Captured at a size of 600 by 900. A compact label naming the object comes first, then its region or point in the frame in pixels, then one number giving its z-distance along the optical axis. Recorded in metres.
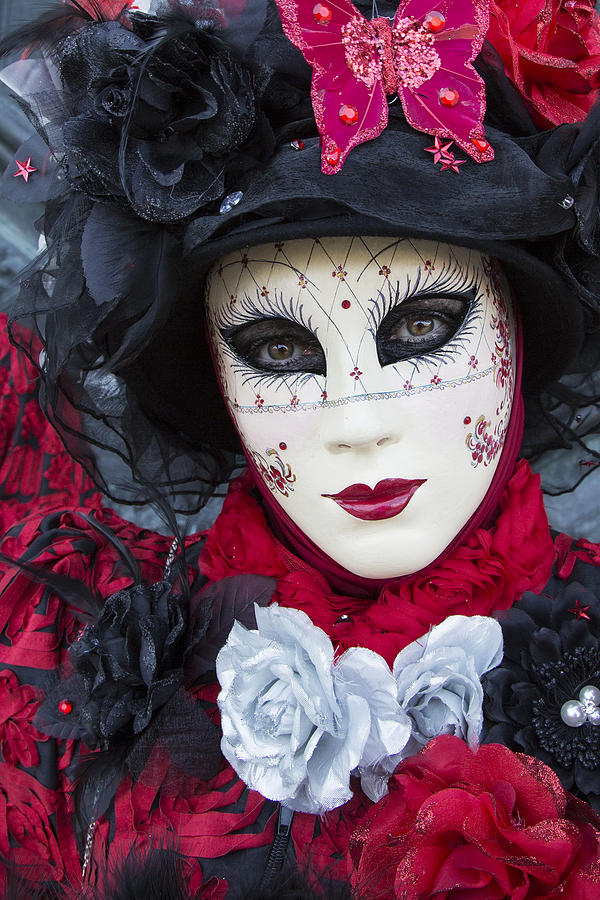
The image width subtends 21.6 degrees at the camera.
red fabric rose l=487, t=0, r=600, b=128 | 0.66
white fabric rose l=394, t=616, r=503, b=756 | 0.63
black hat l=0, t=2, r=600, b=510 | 0.61
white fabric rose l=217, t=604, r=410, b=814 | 0.62
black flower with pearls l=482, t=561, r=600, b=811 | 0.62
